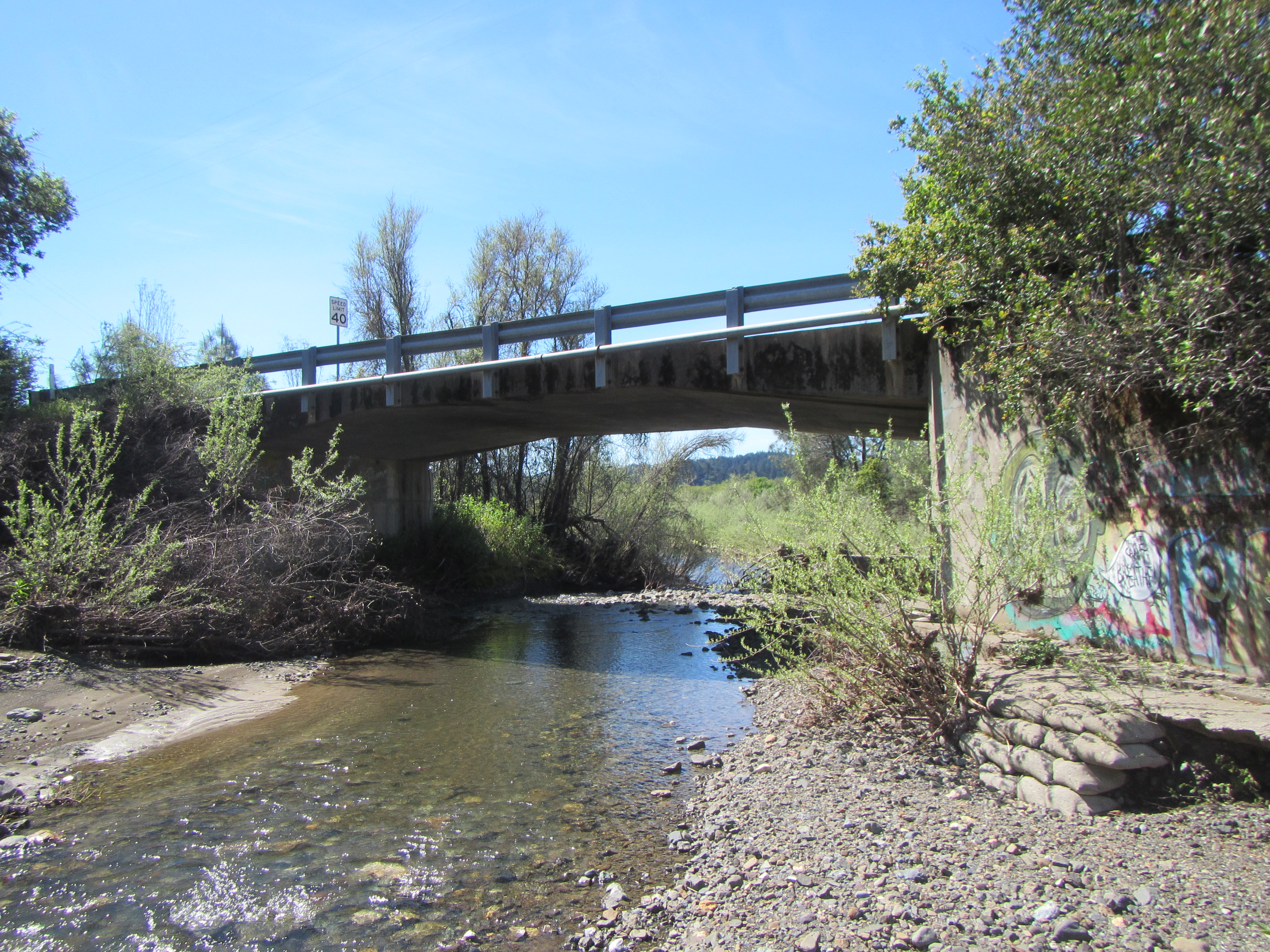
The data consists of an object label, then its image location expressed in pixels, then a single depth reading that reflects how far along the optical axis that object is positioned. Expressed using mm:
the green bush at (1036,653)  6184
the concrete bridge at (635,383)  10453
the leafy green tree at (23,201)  16078
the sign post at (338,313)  16609
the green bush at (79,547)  9328
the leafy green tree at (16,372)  14586
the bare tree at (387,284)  26062
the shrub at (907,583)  5984
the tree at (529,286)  24484
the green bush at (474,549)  19547
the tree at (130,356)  14789
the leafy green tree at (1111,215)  5453
